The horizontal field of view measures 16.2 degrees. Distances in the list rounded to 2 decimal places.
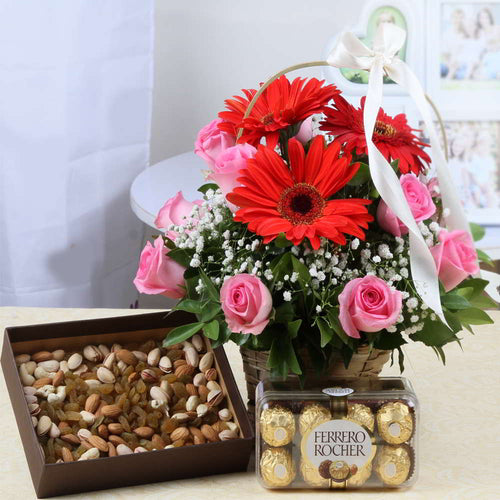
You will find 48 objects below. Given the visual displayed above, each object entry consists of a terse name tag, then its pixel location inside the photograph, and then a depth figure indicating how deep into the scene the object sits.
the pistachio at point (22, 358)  1.87
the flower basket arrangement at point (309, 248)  1.67
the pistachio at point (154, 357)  1.87
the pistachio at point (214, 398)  1.80
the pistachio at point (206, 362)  1.85
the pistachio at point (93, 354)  1.88
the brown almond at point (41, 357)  1.88
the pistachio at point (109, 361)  1.86
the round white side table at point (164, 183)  2.71
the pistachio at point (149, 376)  1.84
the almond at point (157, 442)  1.76
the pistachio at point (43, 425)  1.76
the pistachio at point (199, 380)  1.84
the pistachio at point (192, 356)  1.86
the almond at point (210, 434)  1.76
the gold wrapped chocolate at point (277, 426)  1.72
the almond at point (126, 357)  1.87
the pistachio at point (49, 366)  1.86
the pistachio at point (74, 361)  1.87
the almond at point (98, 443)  1.75
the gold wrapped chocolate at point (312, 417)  1.71
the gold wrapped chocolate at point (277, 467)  1.73
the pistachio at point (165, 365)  1.86
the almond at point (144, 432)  1.77
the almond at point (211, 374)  1.84
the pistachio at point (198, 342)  1.88
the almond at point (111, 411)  1.79
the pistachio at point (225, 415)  1.78
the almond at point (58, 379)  1.84
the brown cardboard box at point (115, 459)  1.72
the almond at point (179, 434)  1.76
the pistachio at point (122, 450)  1.74
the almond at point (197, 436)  1.76
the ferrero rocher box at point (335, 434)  1.71
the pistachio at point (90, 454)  1.74
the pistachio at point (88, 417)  1.78
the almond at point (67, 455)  1.73
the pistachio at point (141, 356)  1.88
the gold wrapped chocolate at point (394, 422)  1.72
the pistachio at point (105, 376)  1.84
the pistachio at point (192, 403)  1.80
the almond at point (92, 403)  1.80
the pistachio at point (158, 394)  1.81
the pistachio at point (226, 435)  1.75
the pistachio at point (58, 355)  1.88
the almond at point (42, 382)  1.84
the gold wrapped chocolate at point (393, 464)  1.73
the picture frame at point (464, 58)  3.15
